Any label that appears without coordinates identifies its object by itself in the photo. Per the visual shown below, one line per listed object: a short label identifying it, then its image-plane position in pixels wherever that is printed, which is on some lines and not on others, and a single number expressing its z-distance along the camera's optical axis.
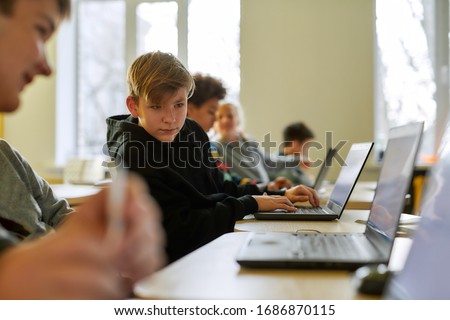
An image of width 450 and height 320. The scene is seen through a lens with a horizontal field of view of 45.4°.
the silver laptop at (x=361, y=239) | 0.77
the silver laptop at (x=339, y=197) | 1.43
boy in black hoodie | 1.29
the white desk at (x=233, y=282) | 0.63
